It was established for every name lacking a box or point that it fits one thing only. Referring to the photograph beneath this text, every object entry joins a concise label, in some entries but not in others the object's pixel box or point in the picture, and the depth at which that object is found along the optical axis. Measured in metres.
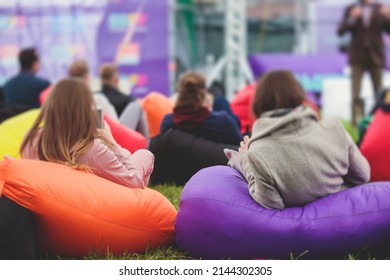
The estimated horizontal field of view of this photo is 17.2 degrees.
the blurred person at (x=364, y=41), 13.97
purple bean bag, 4.90
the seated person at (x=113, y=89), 9.44
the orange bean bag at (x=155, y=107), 8.60
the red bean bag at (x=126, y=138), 5.55
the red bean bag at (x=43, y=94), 11.47
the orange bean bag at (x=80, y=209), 4.80
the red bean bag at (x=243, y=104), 9.54
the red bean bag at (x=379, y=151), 7.60
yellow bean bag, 7.11
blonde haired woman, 5.19
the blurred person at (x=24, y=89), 11.75
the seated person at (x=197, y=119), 6.46
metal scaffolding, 17.36
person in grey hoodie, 4.96
